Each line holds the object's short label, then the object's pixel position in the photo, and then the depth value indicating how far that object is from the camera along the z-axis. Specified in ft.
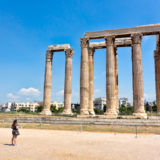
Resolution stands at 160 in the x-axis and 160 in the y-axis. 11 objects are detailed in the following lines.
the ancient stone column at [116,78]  131.03
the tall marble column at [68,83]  133.80
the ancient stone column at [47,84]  137.15
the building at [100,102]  608.06
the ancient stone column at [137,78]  97.55
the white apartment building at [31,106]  635.66
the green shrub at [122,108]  337.11
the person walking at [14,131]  38.22
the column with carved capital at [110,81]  102.49
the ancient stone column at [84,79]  108.88
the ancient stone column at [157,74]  121.99
